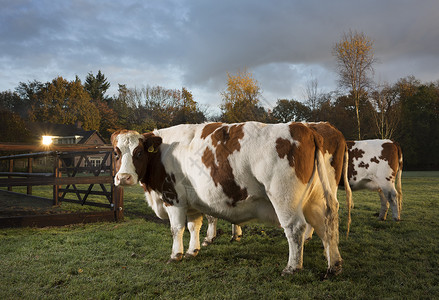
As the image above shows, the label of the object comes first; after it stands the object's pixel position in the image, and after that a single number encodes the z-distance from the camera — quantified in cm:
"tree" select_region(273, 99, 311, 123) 3594
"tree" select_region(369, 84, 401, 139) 2727
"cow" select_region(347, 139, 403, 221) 864
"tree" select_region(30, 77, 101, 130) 5050
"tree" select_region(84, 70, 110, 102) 6907
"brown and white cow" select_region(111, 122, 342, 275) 420
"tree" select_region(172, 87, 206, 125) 4041
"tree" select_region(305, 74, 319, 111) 2474
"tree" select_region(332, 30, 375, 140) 2088
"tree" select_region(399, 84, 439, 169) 3876
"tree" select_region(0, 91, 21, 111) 5931
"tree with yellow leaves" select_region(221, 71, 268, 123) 2136
